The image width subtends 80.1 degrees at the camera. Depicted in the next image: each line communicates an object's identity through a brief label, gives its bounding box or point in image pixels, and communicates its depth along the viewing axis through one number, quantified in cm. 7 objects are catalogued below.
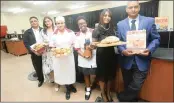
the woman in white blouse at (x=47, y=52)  180
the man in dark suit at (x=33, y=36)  195
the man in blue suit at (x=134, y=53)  108
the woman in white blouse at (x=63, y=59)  155
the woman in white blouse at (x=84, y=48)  150
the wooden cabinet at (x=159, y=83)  124
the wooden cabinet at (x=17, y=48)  447
